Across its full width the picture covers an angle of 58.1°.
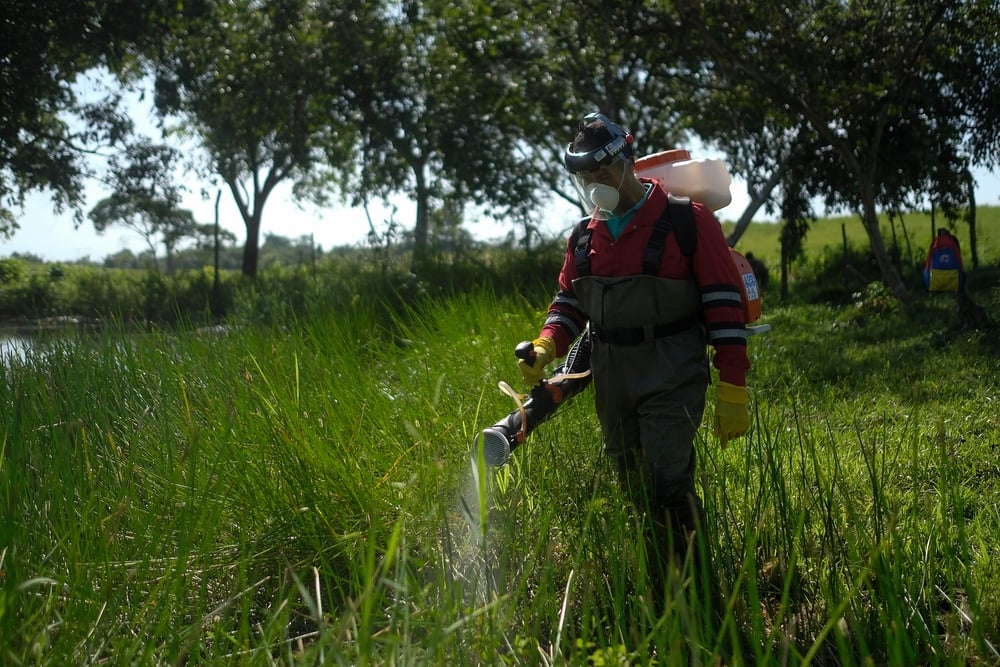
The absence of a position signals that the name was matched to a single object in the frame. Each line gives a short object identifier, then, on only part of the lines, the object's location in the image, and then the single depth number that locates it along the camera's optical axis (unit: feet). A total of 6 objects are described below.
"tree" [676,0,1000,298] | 31.76
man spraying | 9.15
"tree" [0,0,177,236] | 41.68
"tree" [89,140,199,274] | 60.23
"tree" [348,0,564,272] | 44.42
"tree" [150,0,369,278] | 51.06
